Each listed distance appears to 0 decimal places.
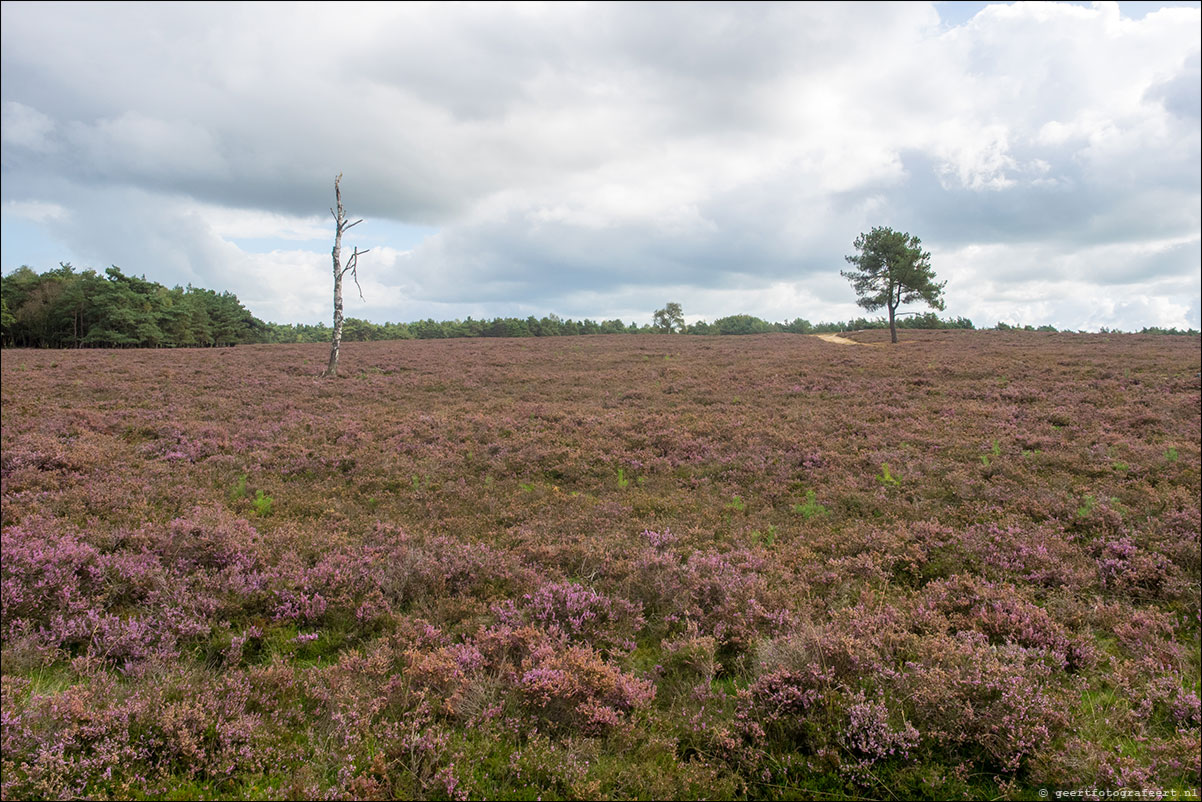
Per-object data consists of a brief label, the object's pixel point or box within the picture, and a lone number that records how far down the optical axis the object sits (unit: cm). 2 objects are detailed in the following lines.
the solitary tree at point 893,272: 4800
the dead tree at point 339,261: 2848
